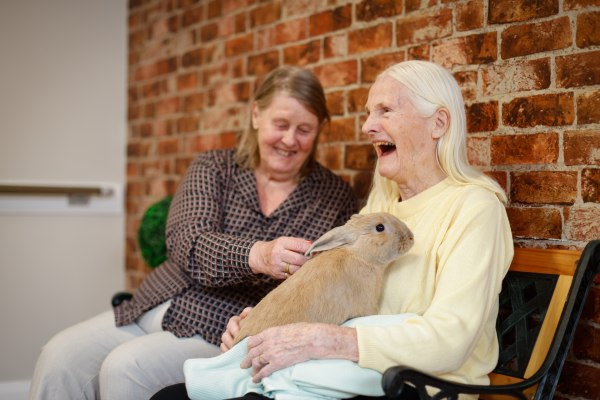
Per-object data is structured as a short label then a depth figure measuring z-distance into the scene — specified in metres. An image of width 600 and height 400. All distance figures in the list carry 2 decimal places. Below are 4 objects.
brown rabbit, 1.55
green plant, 3.02
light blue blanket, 1.45
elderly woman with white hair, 1.46
